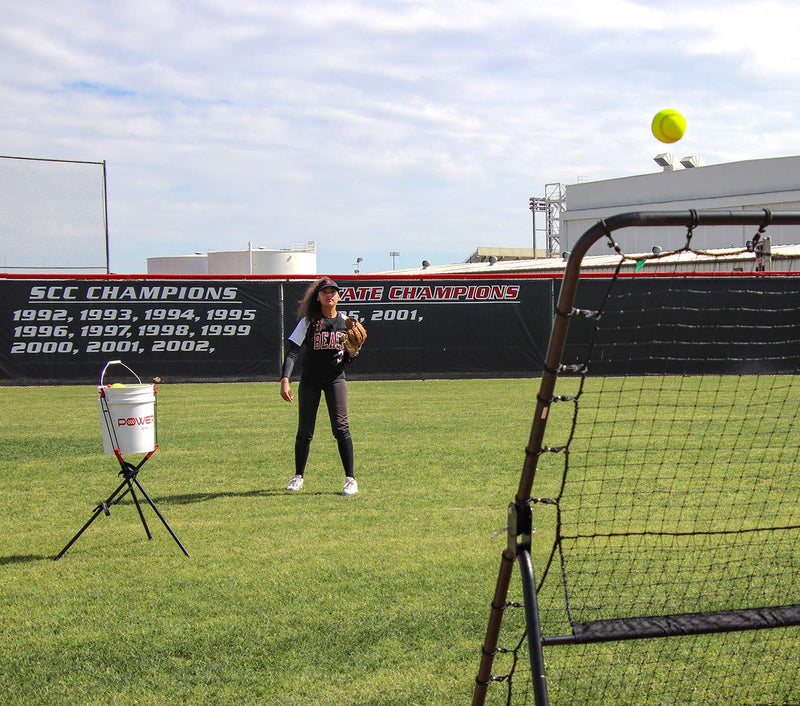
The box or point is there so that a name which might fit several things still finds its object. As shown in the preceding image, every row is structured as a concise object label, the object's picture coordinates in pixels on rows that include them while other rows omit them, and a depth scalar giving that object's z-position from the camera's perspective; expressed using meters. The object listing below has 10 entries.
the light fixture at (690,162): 49.24
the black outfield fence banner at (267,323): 20.02
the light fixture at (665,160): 49.88
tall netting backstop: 19.66
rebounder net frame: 3.09
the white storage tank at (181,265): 47.00
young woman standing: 8.33
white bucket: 6.23
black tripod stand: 6.41
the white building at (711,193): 45.09
